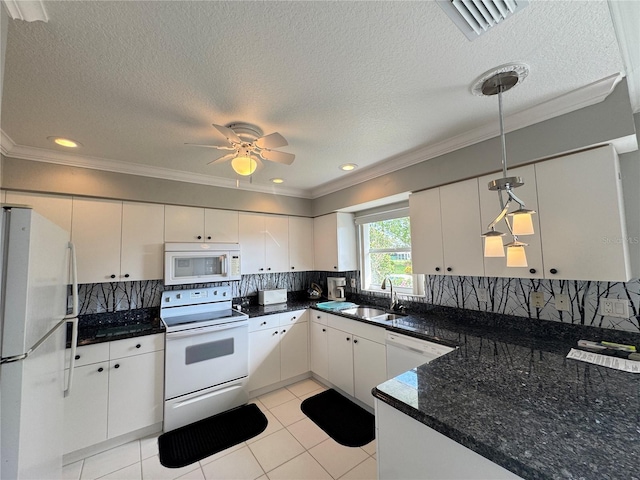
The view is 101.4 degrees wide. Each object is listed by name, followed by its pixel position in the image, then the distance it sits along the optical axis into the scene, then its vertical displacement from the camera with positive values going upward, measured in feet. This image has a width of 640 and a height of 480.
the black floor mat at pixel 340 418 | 7.17 -4.89
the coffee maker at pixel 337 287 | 11.71 -1.37
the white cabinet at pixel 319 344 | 9.87 -3.36
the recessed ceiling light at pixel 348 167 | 8.84 +3.12
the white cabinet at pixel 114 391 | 6.49 -3.35
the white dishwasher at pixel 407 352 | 6.22 -2.46
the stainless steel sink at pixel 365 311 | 9.49 -2.06
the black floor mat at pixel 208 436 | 6.60 -4.86
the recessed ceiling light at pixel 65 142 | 6.55 +3.17
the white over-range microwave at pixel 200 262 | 8.74 -0.03
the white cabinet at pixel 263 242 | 10.70 +0.74
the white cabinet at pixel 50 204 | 7.12 +1.76
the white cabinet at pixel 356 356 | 7.79 -3.22
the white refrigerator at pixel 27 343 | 2.88 -0.95
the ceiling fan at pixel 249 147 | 5.68 +2.60
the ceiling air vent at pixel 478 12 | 3.18 +3.03
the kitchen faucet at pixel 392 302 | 9.29 -1.66
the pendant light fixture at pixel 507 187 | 4.09 +1.02
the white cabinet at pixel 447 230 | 6.75 +0.67
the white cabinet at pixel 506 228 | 5.66 +0.69
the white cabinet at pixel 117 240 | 7.66 +0.77
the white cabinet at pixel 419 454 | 2.69 -2.30
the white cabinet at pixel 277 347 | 9.29 -3.31
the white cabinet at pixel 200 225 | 9.14 +1.37
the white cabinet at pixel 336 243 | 11.33 +0.65
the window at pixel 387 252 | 9.97 +0.16
